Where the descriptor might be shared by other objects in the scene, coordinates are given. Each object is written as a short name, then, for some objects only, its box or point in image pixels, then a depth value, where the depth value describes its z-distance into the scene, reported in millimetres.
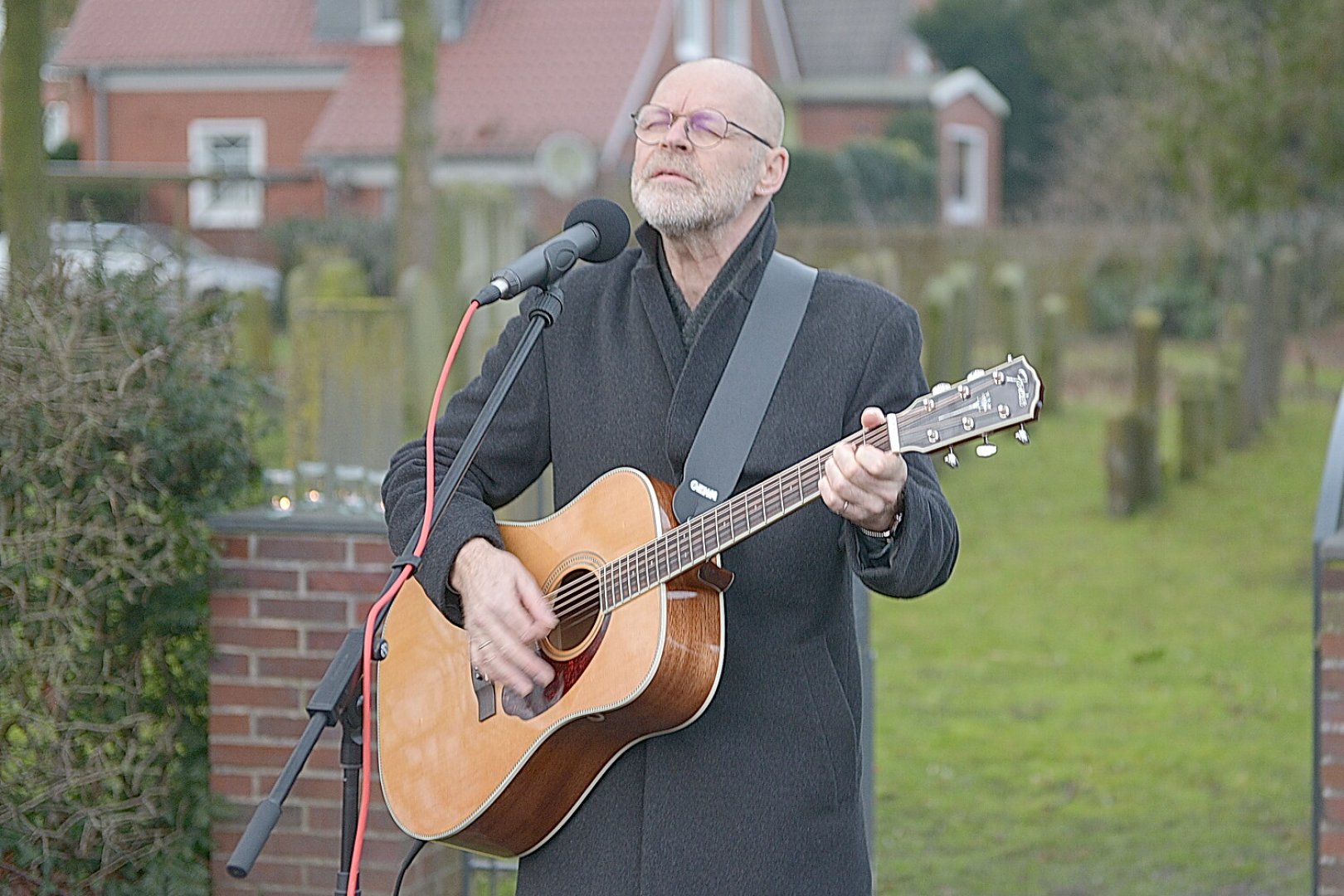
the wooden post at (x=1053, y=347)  15070
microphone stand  2898
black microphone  3012
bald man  3068
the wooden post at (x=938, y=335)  13375
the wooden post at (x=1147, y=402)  11469
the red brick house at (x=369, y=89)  29141
